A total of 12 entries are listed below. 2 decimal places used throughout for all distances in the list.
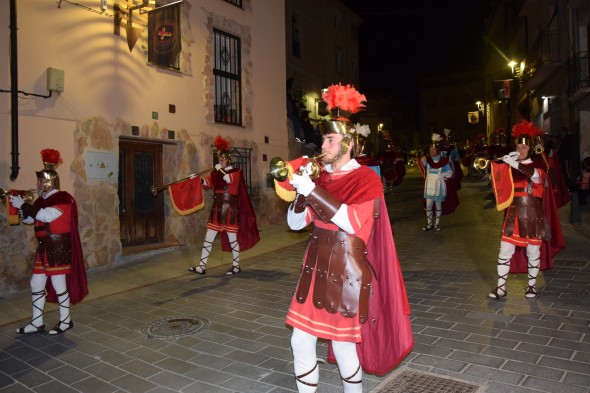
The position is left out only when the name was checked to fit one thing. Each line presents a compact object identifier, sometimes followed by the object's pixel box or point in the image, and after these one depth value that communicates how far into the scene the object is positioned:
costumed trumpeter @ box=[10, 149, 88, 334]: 5.32
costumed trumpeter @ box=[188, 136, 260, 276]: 8.43
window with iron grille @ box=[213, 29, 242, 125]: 12.51
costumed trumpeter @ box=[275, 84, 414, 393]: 2.95
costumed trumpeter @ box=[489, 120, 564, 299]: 5.98
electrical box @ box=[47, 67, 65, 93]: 8.02
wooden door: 10.10
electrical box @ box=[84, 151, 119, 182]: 8.85
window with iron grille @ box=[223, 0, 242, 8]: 12.95
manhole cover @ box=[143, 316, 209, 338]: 5.28
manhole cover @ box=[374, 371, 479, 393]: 3.72
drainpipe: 7.41
